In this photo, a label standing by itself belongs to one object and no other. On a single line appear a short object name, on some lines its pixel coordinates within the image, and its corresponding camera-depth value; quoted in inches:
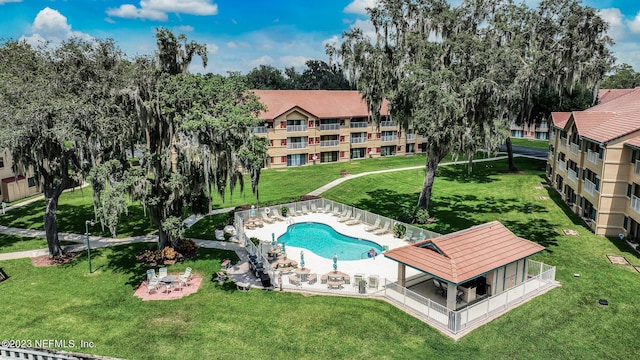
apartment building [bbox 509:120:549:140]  3457.2
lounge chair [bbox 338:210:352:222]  1380.9
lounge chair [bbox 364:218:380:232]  1284.4
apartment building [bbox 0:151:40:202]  1643.7
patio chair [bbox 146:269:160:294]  866.1
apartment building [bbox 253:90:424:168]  2295.8
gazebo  768.9
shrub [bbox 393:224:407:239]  1214.3
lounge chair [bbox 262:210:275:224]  1374.3
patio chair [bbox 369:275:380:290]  853.2
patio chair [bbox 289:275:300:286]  890.4
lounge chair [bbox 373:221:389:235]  1258.9
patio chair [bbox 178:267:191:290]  896.3
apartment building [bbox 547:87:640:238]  1119.6
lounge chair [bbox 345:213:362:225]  1355.8
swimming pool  1143.0
